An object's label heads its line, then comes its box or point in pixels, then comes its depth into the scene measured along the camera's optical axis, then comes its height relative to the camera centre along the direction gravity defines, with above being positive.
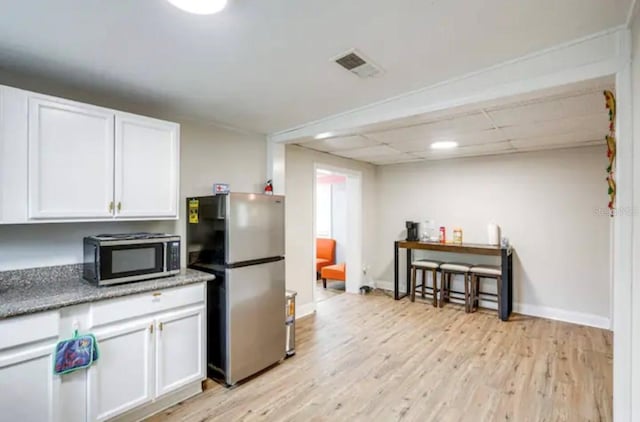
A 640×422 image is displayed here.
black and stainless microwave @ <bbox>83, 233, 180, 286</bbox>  2.16 -0.34
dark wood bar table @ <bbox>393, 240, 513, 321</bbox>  4.19 -0.60
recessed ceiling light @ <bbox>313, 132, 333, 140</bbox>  3.30 +0.79
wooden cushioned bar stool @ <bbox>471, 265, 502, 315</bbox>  4.23 -0.92
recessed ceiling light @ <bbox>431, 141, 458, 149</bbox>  3.99 +0.85
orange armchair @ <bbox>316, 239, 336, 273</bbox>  6.71 -0.85
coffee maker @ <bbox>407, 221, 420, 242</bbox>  5.30 -0.35
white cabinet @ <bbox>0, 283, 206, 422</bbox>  1.72 -0.95
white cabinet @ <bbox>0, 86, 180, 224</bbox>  1.94 +0.33
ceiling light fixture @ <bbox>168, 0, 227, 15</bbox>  1.42 +0.92
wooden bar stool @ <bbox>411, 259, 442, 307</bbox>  4.77 -0.95
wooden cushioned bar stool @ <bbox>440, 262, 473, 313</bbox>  4.49 -0.97
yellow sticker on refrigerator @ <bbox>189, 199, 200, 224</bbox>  2.95 +0.00
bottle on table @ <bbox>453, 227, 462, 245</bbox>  4.94 -0.38
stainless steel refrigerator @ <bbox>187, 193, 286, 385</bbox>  2.63 -0.56
